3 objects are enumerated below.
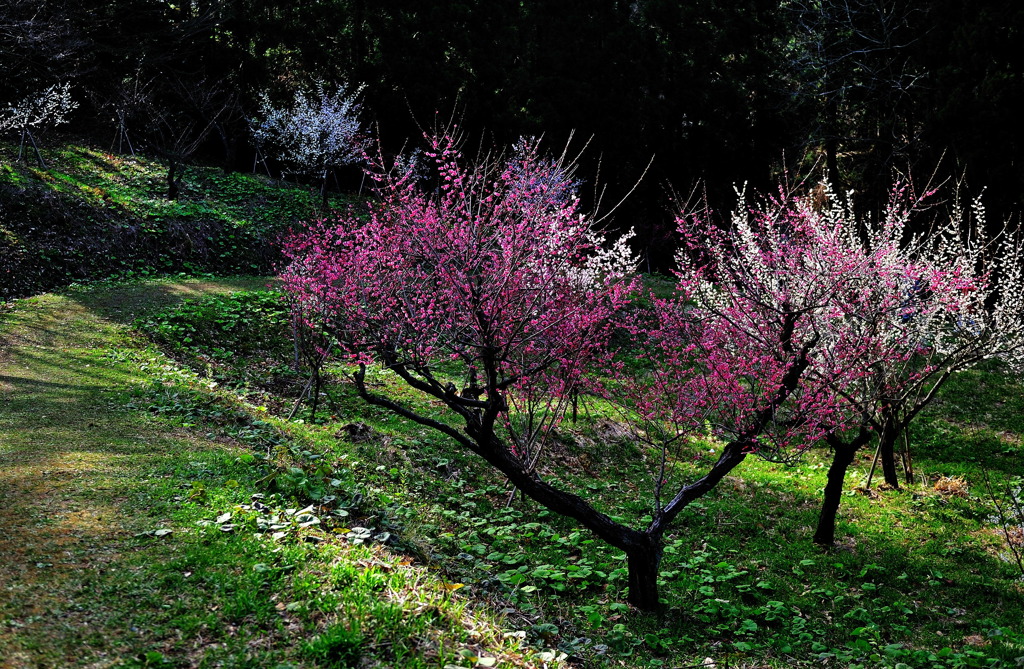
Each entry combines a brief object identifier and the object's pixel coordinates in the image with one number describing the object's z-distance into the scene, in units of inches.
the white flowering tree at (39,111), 769.6
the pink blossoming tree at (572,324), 263.3
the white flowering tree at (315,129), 984.9
